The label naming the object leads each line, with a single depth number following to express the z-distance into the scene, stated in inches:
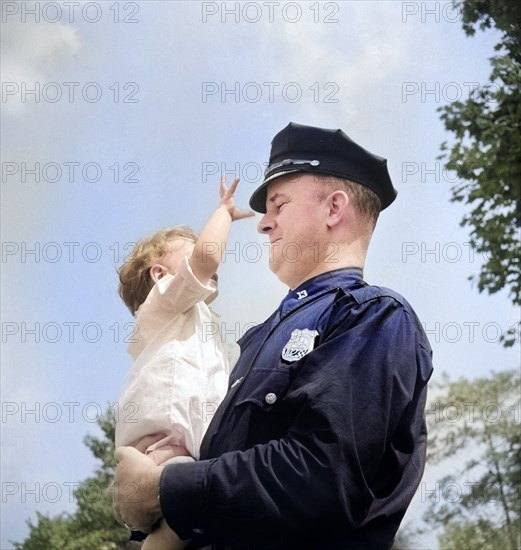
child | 74.6
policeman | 57.9
